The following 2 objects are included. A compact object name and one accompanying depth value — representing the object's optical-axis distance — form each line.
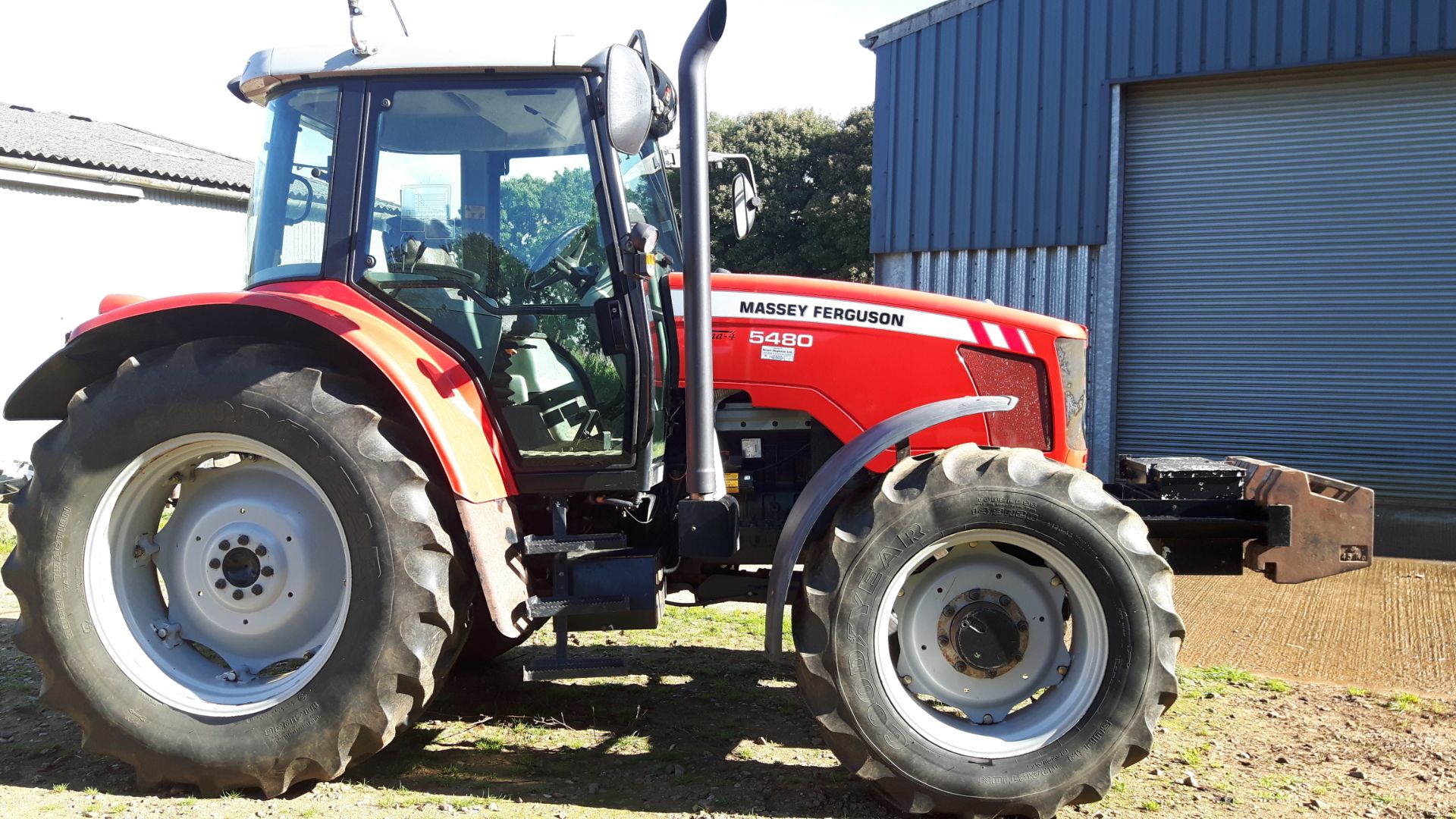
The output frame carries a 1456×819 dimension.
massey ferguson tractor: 3.16
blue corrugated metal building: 9.69
